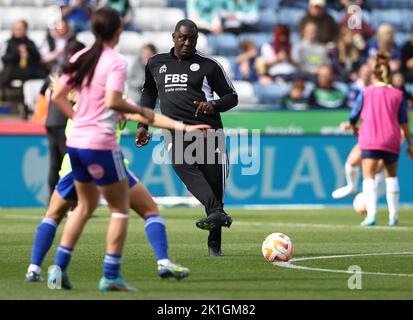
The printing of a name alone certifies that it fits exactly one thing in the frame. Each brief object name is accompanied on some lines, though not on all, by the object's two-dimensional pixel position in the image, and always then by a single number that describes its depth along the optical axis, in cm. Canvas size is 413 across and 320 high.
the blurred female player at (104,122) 834
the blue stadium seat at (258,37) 2653
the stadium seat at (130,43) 2517
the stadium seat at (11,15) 2481
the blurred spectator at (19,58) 2266
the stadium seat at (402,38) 2839
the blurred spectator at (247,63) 2530
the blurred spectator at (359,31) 2714
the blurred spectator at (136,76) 2320
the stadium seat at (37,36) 2444
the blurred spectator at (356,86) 2352
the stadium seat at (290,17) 2755
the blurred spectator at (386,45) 2600
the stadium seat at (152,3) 2648
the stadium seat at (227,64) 2500
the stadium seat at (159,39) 2577
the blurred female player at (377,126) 1673
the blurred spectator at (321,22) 2631
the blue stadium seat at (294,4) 2817
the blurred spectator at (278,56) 2559
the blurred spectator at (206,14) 2578
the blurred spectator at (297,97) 2428
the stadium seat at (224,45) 2616
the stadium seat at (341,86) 2552
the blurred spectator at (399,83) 2308
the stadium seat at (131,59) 2329
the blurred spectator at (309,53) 2595
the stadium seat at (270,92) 2461
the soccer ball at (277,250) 1116
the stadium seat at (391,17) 2902
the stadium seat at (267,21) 2733
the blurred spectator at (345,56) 2645
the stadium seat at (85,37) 2362
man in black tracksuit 1163
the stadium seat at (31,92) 2212
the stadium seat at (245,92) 2416
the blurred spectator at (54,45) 2328
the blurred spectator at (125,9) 2454
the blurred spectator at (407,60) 2644
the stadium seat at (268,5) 2769
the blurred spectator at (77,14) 2405
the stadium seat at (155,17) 2627
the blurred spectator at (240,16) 2634
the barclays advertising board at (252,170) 2048
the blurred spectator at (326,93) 2455
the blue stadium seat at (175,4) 2667
